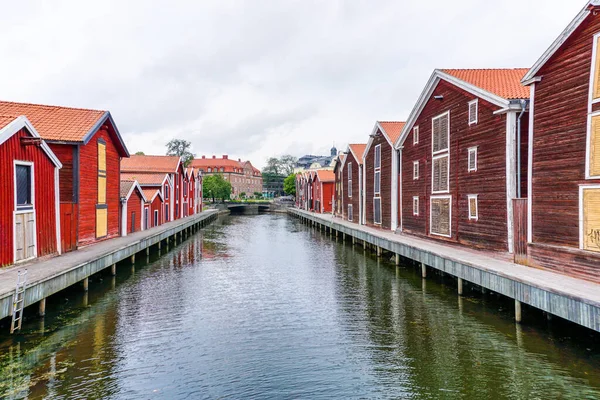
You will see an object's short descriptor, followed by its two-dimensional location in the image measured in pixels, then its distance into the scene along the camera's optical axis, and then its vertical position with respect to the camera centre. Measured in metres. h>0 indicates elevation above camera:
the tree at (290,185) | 114.38 +3.31
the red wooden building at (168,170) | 45.22 +3.09
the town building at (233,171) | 126.69 +8.31
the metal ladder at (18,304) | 11.14 -2.79
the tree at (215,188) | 95.81 +2.27
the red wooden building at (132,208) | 29.14 -0.69
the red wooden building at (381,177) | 30.70 +1.58
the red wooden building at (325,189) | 63.34 +1.18
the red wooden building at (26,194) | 14.37 +0.21
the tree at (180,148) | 105.93 +12.39
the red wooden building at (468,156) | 17.08 +1.89
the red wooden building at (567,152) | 12.32 +1.33
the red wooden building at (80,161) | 20.67 +2.02
